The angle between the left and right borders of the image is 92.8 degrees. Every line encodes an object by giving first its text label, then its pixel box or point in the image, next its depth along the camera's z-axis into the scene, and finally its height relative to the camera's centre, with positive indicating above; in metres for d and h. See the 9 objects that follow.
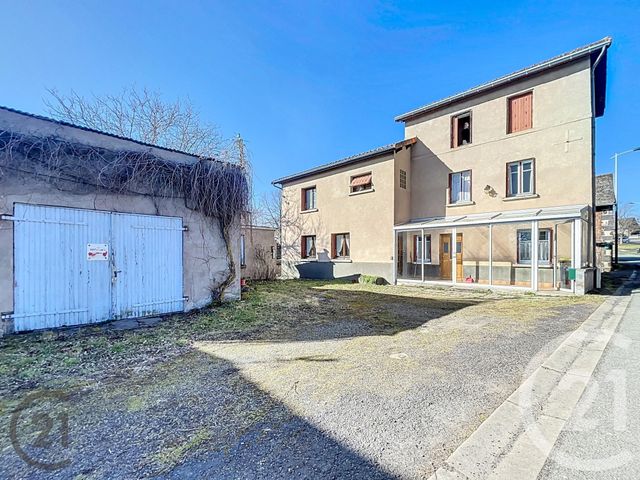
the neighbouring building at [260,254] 15.12 -0.79
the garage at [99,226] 5.32 +0.28
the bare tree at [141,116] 13.48 +6.27
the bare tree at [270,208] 29.80 +3.21
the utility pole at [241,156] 8.25 +2.27
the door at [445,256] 14.70 -0.83
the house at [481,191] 11.54 +2.24
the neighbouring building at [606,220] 18.49 +1.46
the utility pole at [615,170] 20.80 +4.89
